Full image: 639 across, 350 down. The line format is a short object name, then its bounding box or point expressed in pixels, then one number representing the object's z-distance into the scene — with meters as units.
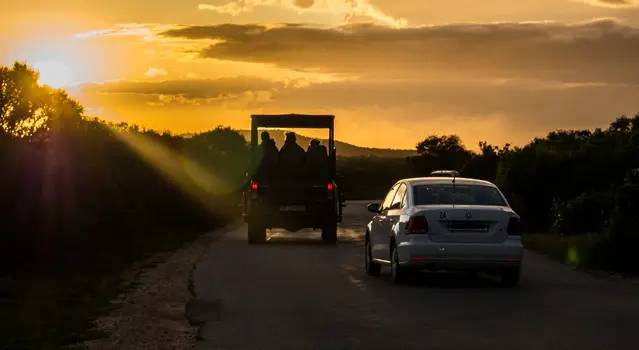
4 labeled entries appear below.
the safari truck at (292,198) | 31.00
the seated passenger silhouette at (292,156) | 31.44
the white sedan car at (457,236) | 17.92
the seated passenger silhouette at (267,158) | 31.30
